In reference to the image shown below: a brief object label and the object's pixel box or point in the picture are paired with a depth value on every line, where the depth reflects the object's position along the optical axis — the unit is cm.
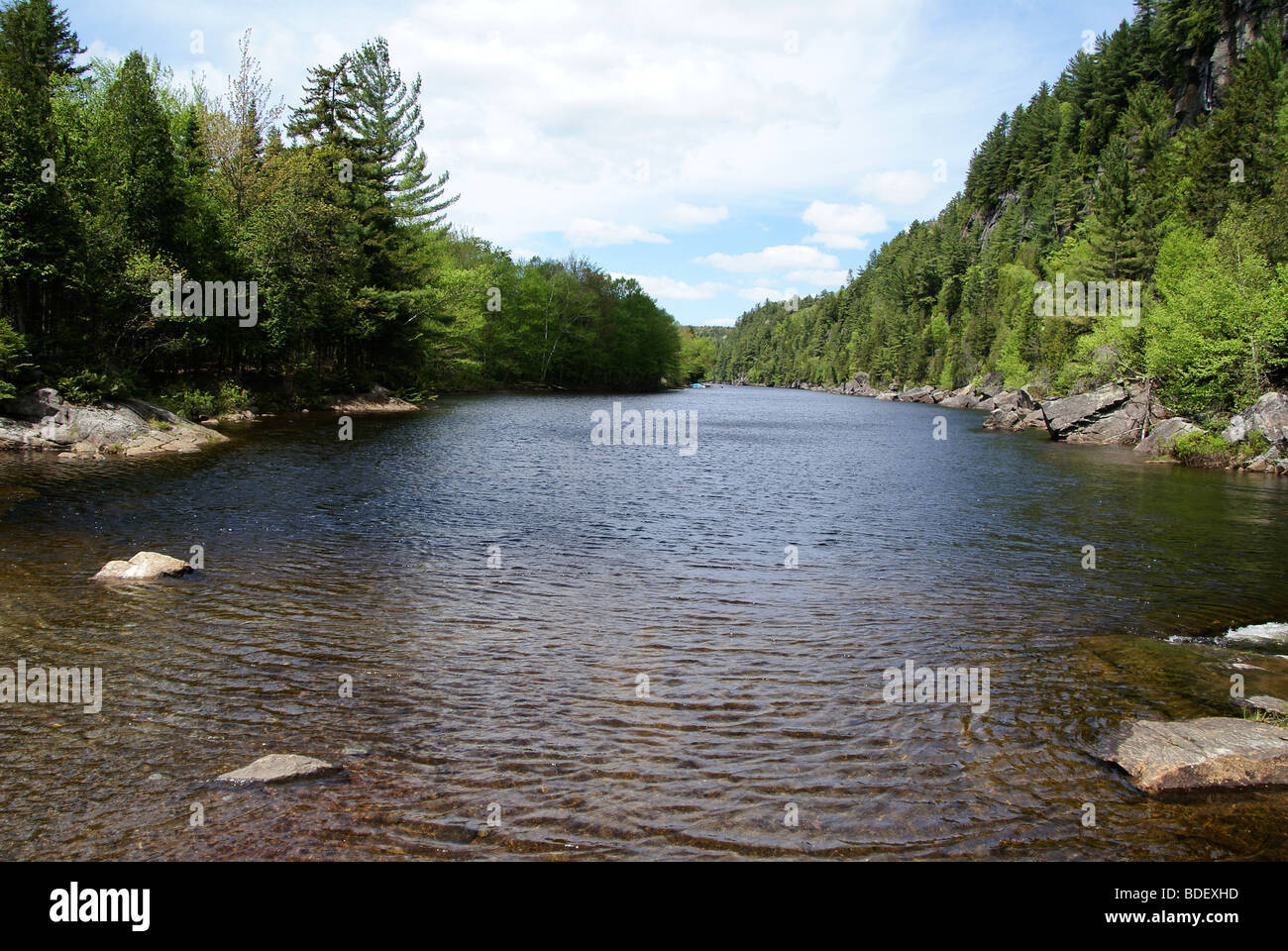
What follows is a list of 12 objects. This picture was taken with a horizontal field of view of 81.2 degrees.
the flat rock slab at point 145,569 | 1423
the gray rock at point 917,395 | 13375
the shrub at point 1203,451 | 3719
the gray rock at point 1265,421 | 3634
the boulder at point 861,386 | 17050
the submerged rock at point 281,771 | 743
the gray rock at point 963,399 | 11219
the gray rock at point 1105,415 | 5031
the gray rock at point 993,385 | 10464
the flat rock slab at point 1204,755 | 789
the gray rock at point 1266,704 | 962
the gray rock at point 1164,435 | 4103
